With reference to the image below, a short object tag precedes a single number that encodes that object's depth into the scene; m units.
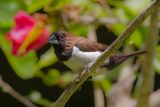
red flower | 4.23
